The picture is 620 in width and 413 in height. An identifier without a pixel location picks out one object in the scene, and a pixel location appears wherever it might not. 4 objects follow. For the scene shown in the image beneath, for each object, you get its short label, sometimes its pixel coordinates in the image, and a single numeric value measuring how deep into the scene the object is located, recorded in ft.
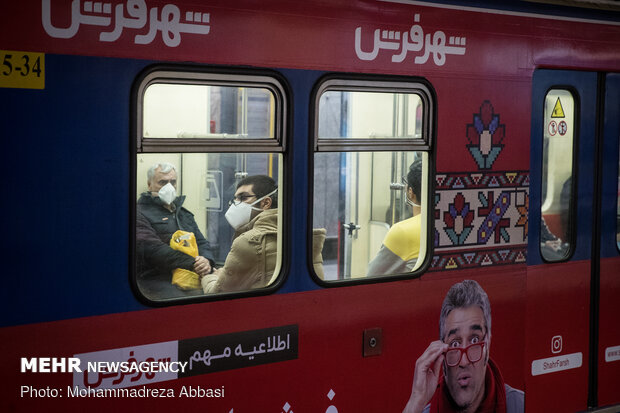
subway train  11.08
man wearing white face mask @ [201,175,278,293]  12.92
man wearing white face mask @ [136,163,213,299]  11.98
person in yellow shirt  14.60
